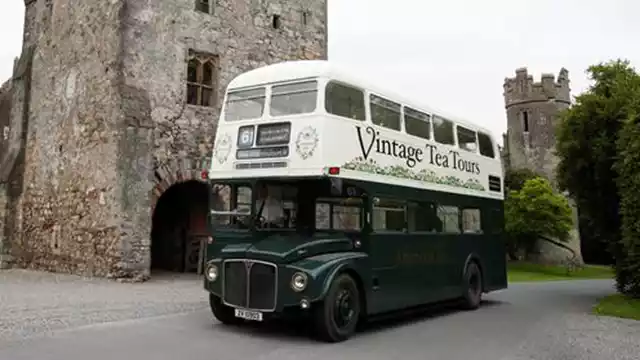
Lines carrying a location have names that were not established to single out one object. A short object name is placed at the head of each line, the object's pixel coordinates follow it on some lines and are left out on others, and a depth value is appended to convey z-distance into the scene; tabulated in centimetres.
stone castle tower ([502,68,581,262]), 4331
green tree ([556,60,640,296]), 1330
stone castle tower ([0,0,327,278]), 1589
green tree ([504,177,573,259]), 3562
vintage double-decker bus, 813
